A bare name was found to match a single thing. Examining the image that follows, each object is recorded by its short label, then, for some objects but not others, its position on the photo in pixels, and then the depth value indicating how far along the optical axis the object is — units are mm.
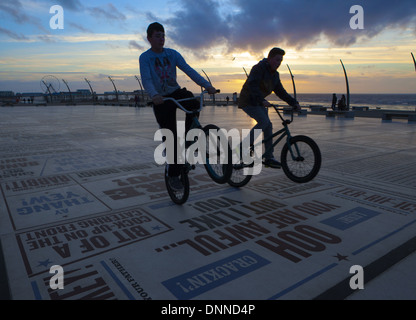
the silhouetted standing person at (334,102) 22516
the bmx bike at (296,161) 4043
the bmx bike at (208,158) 3594
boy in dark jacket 4367
